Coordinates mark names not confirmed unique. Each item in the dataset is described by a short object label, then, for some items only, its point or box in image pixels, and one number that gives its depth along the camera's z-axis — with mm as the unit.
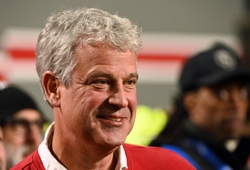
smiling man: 4030
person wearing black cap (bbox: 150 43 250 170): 6972
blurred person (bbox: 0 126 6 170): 4879
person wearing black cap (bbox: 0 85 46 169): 6209
